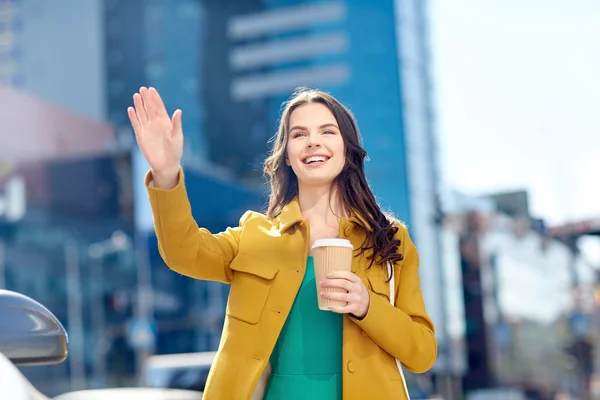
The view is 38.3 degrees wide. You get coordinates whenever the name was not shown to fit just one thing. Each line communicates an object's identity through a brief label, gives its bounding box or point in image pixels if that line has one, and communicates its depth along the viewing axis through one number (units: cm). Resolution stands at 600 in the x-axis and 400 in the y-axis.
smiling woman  198
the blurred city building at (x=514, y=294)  2231
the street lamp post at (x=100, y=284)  3241
